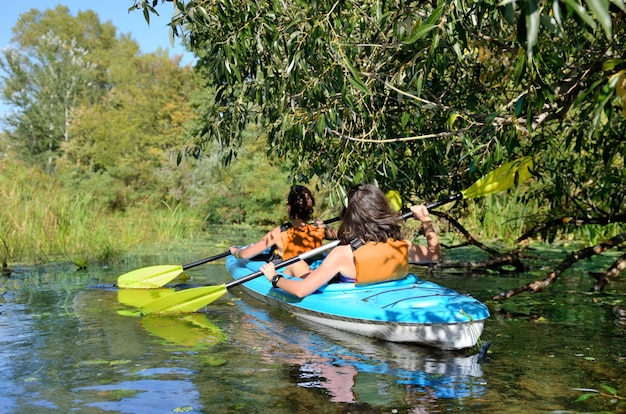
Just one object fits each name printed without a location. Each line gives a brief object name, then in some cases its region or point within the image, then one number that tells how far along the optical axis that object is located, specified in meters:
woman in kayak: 4.57
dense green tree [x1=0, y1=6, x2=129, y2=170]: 34.09
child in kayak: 6.10
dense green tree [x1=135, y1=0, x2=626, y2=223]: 3.64
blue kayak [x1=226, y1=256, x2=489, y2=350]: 4.24
